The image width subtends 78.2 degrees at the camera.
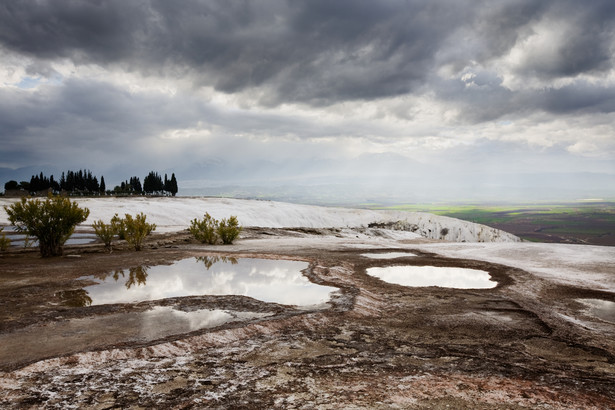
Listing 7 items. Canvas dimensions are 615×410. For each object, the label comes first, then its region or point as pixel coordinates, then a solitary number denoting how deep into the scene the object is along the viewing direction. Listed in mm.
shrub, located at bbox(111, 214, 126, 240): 18797
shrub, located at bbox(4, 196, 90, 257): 15594
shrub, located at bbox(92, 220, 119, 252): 18062
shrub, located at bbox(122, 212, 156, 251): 18203
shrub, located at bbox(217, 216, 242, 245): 22031
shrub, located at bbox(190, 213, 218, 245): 21995
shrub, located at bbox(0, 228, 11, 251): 16806
